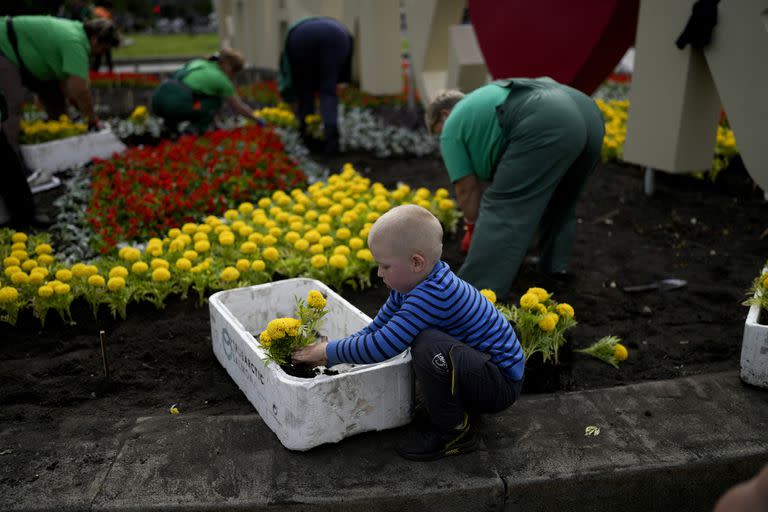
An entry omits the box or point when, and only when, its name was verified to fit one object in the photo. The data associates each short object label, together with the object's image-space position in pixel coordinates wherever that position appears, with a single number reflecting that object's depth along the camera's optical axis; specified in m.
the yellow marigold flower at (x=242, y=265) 3.85
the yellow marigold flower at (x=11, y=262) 3.88
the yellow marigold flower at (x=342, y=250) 4.08
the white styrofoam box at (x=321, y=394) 2.53
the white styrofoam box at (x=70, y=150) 6.25
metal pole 6.00
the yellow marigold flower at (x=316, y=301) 2.66
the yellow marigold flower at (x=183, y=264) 3.85
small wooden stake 3.05
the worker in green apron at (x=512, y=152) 3.65
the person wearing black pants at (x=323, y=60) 7.45
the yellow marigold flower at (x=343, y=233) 4.32
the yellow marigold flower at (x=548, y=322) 3.01
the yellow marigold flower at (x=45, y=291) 3.51
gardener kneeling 7.49
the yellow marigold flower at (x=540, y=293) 3.12
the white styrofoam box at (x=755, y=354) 2.89
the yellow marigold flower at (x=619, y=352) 3.28
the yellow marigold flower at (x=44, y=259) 3.94
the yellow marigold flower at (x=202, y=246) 4.11
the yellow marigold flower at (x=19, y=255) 4.03
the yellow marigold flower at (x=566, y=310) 3.15
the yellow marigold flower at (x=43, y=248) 4.07
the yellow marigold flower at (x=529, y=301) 3.01
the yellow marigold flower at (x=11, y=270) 3.69
